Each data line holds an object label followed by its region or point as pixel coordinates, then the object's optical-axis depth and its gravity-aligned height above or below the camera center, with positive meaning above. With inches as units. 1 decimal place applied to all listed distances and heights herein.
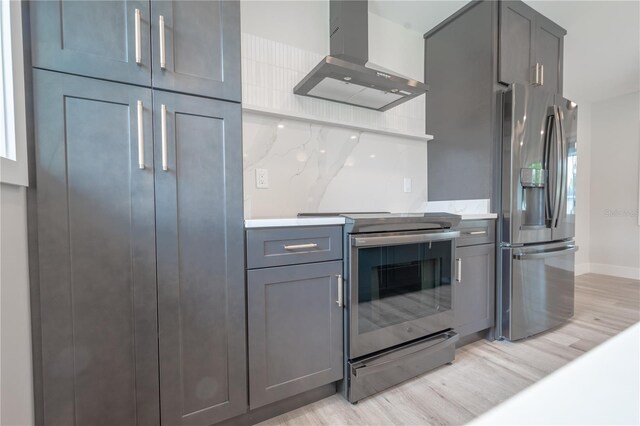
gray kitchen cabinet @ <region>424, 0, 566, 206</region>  79.8 +40.4
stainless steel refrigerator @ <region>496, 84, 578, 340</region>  77.9 -0.7
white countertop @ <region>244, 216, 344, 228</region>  47.2 -3.0
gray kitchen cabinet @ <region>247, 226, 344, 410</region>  47.5 -21.6
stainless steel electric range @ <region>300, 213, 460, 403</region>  54.2 -21.0
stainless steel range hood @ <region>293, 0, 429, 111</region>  65.3 +31.8
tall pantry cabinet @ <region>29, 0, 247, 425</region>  36.2 -1.0
